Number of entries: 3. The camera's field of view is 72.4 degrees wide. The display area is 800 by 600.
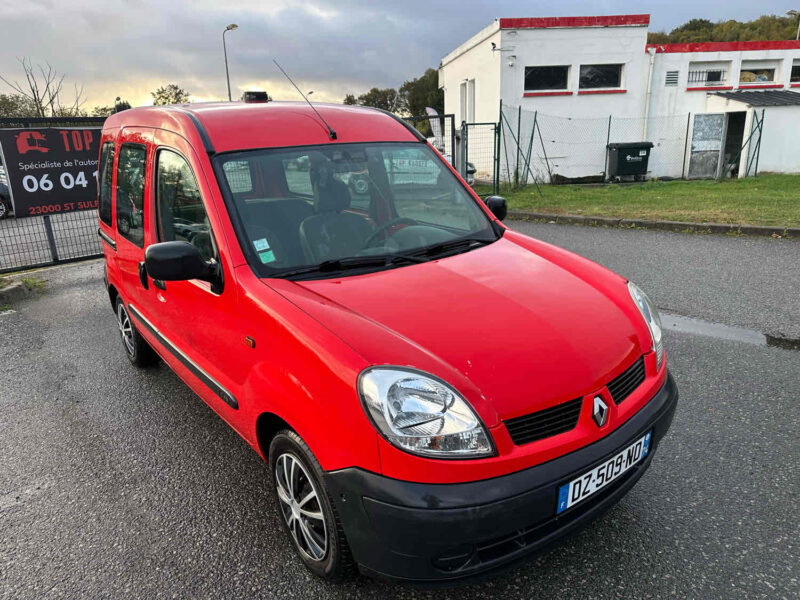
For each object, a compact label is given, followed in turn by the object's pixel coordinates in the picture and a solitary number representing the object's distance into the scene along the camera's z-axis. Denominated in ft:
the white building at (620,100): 56.90
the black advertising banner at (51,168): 24.12
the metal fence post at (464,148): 39.72
